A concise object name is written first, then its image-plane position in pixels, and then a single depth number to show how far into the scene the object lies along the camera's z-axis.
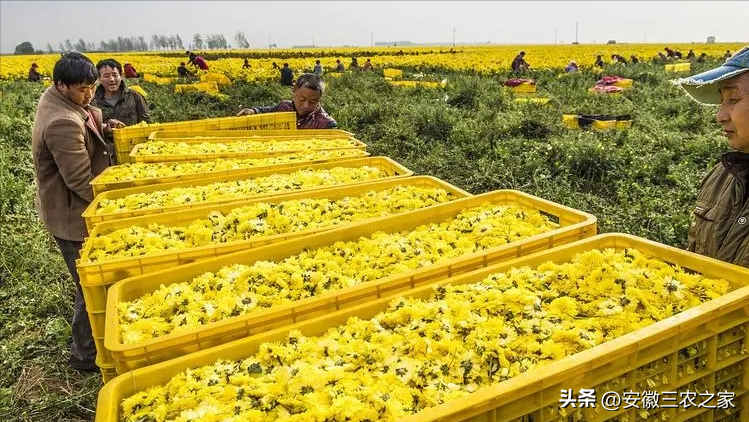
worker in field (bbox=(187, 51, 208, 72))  21.76
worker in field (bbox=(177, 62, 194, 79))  24.67
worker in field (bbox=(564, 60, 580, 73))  25.42
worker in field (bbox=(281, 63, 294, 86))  20.28
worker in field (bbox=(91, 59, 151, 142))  5.76
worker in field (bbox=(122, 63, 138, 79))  21.28
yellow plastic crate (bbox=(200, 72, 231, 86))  21.50
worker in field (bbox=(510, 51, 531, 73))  26.39
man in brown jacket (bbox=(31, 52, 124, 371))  3.74
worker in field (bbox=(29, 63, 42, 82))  26.50
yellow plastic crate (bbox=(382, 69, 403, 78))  26.61
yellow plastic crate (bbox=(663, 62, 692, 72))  24.49
